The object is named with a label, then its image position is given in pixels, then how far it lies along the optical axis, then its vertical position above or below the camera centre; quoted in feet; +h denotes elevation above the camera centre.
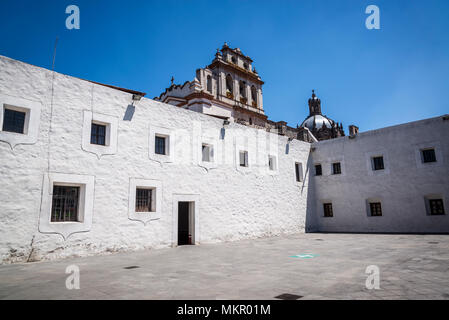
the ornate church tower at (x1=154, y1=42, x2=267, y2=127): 88.99 +41.16
